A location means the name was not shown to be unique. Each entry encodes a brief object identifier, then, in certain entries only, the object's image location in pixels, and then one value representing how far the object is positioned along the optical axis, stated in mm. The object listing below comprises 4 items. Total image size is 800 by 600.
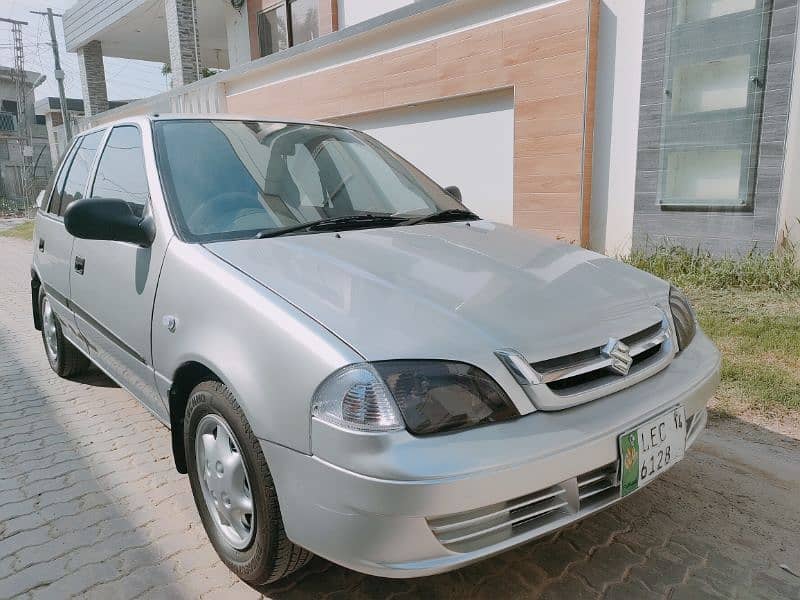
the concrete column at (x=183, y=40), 13680
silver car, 1533
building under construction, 33188
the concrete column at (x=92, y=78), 18578
